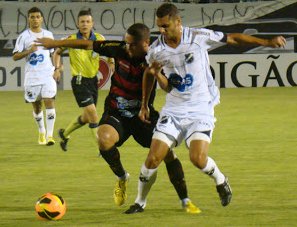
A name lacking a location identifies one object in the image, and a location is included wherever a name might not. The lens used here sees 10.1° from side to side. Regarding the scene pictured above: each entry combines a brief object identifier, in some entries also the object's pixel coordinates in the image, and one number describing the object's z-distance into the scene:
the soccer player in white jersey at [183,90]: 14.45
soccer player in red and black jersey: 15.14
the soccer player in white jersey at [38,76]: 25.05
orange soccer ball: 14.28
